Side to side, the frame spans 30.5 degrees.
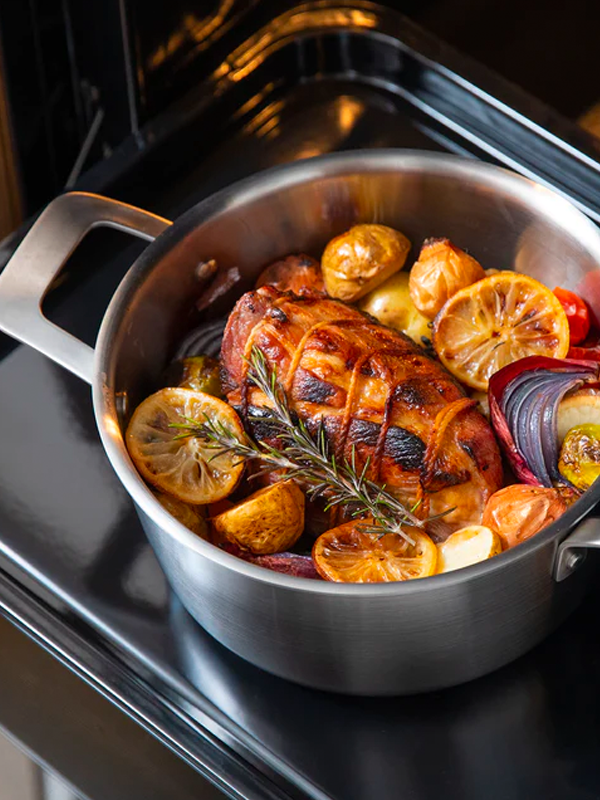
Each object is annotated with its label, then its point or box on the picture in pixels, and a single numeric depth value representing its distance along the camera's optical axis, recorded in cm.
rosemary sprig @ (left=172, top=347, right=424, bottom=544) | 117
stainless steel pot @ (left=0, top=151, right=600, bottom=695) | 106
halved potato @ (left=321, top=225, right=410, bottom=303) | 143
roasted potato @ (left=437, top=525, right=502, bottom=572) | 113
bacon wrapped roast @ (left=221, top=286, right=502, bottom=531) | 121
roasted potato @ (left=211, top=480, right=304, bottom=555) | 119
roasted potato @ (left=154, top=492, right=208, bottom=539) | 124
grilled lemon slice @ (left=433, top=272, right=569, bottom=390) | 134
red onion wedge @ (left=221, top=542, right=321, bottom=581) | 119
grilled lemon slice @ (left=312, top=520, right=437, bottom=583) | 114
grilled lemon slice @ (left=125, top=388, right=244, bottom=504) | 123
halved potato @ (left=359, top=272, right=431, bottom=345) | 144
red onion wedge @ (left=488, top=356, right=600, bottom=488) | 124
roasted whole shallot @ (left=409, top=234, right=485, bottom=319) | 138
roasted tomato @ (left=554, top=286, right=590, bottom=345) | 138
